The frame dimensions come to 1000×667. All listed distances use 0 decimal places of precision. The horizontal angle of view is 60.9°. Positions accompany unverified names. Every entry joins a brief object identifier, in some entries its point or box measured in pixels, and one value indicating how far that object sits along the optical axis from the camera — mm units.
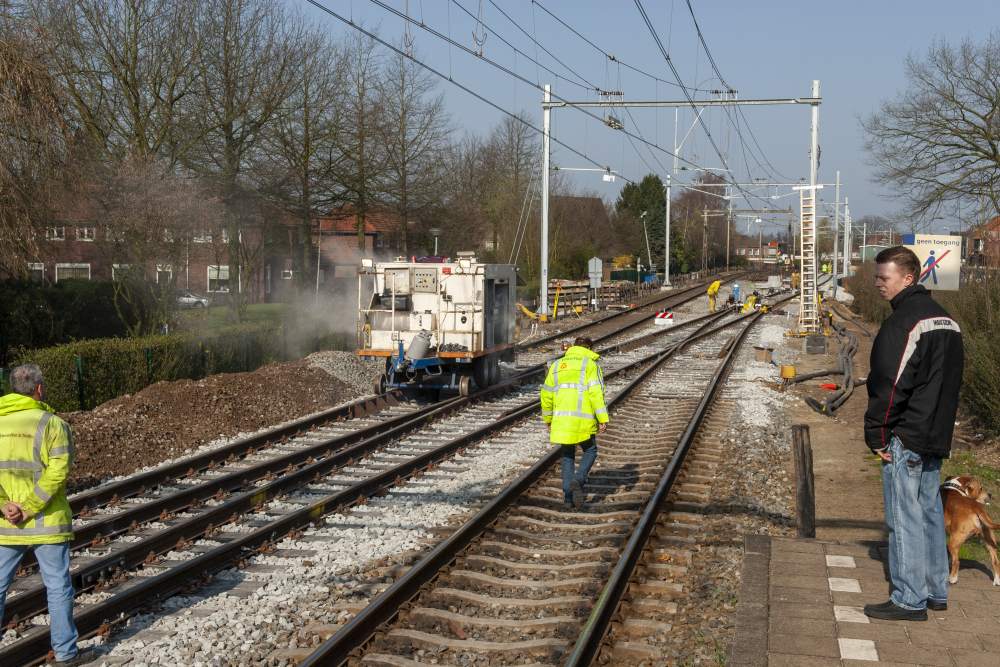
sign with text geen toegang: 14297
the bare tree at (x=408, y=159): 32688
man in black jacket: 4754
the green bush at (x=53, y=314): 16750
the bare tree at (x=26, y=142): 13703
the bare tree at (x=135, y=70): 22156
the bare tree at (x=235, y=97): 24734
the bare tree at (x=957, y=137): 27984
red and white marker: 28772
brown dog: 5672
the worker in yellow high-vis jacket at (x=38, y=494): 5133
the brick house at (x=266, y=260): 18469
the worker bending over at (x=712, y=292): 44188
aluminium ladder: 28750
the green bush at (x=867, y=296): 33859
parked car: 36312
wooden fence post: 7164
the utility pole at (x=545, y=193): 29500
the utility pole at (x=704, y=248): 88188
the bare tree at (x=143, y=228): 17719
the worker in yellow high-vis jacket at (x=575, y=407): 8703
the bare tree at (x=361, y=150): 30438
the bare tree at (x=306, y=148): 26859
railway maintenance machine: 15938
